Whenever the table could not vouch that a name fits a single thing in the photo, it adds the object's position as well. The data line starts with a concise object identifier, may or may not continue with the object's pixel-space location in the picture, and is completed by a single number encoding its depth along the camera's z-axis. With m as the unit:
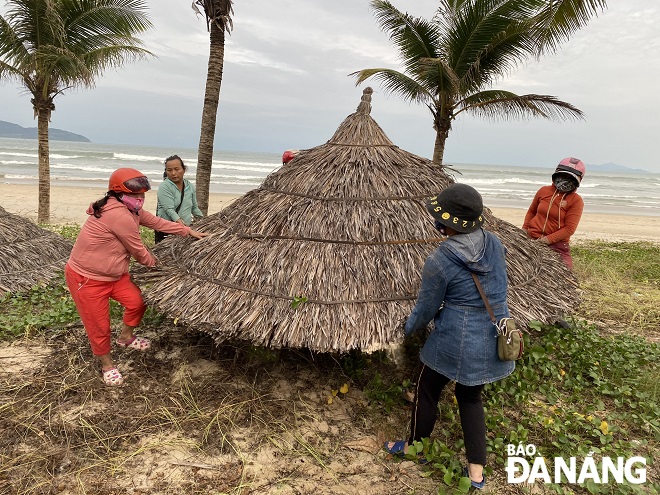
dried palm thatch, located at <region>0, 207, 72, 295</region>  5.60
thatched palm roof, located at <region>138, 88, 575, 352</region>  3.24
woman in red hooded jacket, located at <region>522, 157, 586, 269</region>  4.75
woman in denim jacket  2.55
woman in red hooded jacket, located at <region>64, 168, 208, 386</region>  3.40
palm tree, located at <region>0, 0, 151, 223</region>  9.88
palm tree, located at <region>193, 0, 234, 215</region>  7.19
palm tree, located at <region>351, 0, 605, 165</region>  8.80
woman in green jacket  5.31
